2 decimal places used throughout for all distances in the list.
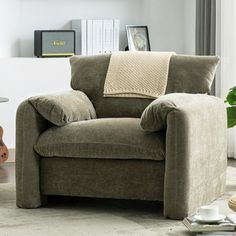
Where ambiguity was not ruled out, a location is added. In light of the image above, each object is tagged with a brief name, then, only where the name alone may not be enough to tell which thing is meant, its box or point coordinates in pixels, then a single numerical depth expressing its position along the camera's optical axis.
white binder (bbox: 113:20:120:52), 7.18
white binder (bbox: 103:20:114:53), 7.16
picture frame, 7.31
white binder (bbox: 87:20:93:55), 7.11
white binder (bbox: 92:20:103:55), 7.13
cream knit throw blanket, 5.05
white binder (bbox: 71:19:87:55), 7.12
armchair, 4.21
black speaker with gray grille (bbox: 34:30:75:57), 7.04
